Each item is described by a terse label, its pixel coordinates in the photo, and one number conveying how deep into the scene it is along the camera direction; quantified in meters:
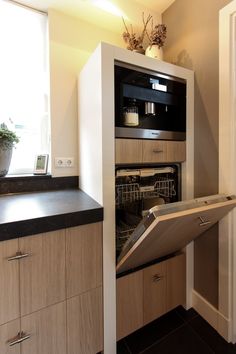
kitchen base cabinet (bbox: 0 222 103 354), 0.83
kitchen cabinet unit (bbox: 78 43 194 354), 1.04
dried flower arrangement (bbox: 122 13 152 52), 1.45
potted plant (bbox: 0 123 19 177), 1.34
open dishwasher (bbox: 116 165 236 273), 0.86
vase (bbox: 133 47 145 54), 1.45
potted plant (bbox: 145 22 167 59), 1.44
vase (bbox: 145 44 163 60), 1.45
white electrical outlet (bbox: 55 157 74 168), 1.49
